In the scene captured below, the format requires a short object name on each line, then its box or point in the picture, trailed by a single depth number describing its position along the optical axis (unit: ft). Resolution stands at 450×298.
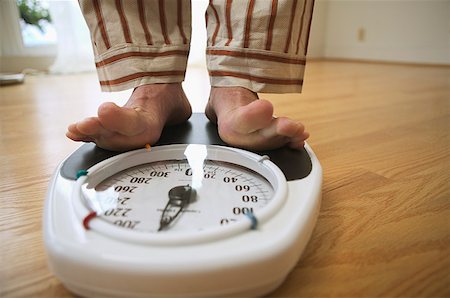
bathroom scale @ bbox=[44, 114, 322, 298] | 0.92
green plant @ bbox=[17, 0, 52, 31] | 6.90
